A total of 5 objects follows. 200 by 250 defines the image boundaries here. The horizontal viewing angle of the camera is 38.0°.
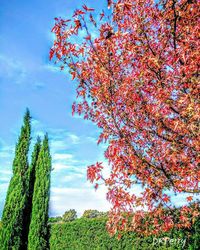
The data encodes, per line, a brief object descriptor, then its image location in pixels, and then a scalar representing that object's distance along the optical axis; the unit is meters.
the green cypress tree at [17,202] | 11.76
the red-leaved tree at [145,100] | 4.46
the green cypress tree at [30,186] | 13.35
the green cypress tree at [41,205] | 12.24
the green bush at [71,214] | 39.84
